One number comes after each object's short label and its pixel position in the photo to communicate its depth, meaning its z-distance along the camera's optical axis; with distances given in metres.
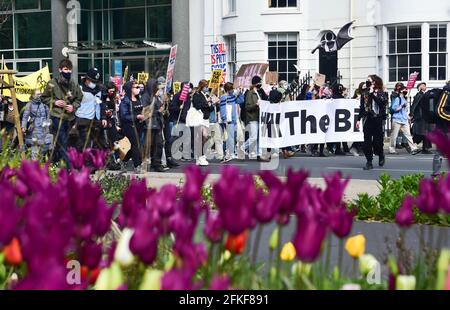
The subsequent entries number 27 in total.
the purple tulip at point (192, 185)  4.26
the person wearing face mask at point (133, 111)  25.58
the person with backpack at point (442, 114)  21.04
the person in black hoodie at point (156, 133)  25.93
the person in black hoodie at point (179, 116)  30.51
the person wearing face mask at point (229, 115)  31.20
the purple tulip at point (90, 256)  4.16
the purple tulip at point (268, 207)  4.03
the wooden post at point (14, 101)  13.68
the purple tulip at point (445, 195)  4.25
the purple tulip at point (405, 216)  4.51
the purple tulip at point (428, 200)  4.33
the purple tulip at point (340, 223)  4.31
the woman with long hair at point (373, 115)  25.26
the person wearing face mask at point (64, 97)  21.16
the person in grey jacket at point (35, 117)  22.39
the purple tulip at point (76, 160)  6.48
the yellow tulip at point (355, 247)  4.63
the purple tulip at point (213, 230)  4.25
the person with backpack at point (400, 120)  34.51
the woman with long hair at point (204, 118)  30.02
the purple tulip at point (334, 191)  4.53
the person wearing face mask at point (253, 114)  30.69
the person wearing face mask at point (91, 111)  24.41
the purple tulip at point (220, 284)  3.41
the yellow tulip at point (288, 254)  4.81
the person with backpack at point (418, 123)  32.86
